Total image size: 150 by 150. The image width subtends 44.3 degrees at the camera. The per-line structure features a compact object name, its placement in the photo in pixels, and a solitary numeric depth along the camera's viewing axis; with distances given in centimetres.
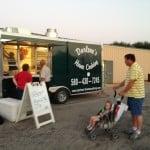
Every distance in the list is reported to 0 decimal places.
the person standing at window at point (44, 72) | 662
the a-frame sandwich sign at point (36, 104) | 471
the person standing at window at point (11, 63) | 644
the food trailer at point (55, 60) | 631
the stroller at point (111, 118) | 397
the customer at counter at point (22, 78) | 532
